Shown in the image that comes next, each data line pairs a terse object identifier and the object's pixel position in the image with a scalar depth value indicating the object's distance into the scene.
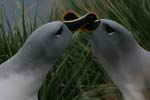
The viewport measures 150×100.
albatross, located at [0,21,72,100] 5.54
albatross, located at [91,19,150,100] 5.70
